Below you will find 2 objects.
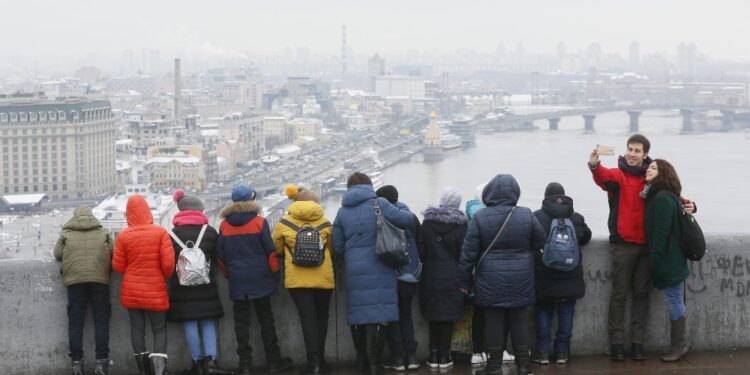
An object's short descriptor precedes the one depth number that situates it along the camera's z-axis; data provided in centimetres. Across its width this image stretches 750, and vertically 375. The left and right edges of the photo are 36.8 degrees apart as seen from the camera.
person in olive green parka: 882
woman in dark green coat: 902
